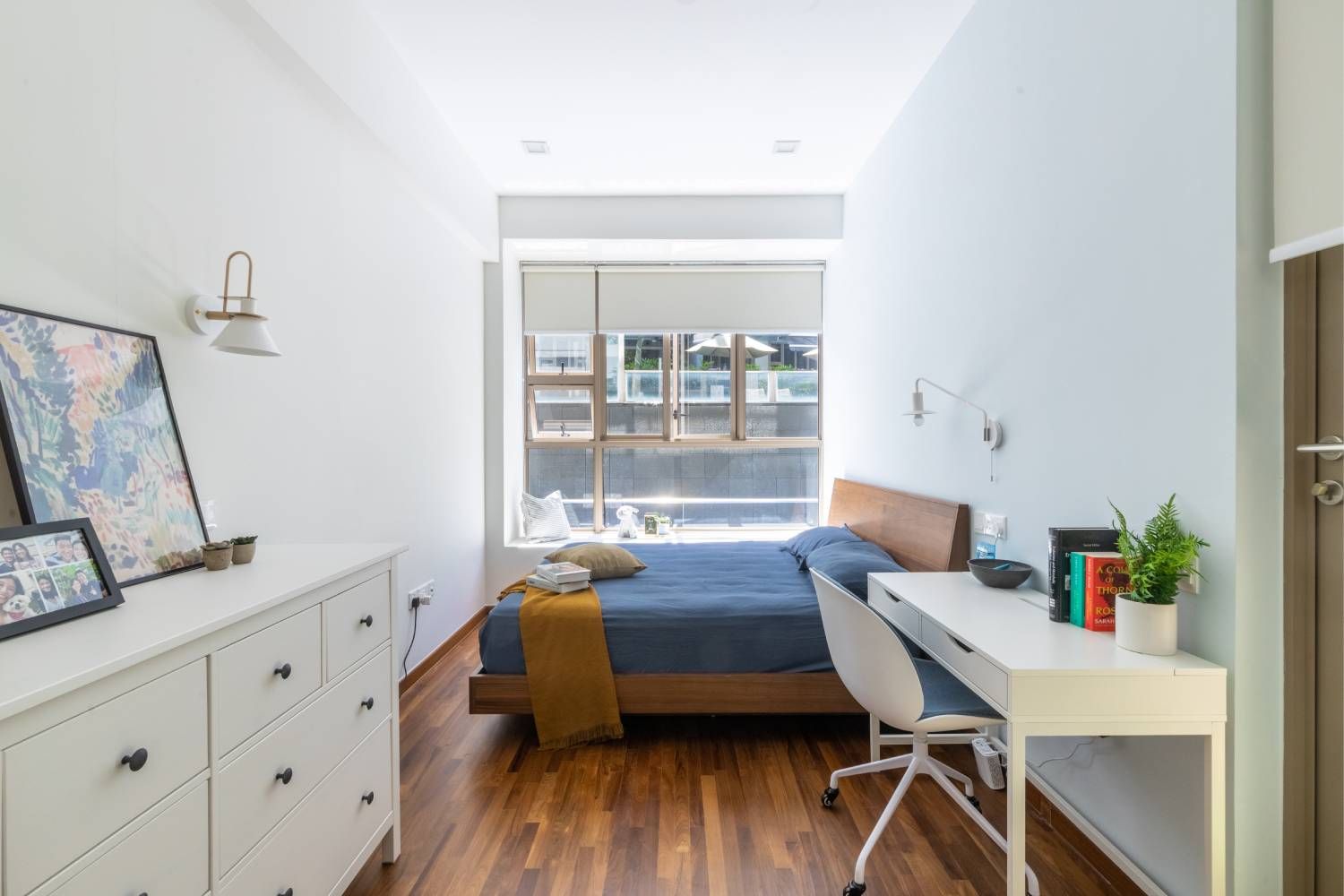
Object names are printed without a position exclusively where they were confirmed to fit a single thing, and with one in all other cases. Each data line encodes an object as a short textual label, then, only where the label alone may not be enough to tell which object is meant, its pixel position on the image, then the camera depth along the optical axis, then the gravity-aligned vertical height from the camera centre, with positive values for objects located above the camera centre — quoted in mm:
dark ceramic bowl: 2086 -409
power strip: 2172 -1095
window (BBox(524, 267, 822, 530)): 4945 +220
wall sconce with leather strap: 1646 +333
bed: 2580 -853
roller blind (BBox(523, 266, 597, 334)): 4867 +1154
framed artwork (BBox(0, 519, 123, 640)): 1051 -233
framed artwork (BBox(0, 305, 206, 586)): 1251 +15
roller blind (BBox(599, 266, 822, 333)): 4855 +1153
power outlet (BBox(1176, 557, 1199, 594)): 1490 -320
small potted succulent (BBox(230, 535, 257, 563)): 1646 -264
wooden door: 1345 -289
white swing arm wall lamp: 2348 +74
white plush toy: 4727 -551
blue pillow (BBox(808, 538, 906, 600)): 2656 -505
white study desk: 1372 -560
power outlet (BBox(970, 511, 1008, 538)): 2332 -282
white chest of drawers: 866 -512
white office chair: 1696 -701
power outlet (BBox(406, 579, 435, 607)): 3152 -751
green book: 1699 -367
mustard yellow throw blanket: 2557 -940
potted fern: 1454 -308
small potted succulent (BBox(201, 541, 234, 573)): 1571 -269
